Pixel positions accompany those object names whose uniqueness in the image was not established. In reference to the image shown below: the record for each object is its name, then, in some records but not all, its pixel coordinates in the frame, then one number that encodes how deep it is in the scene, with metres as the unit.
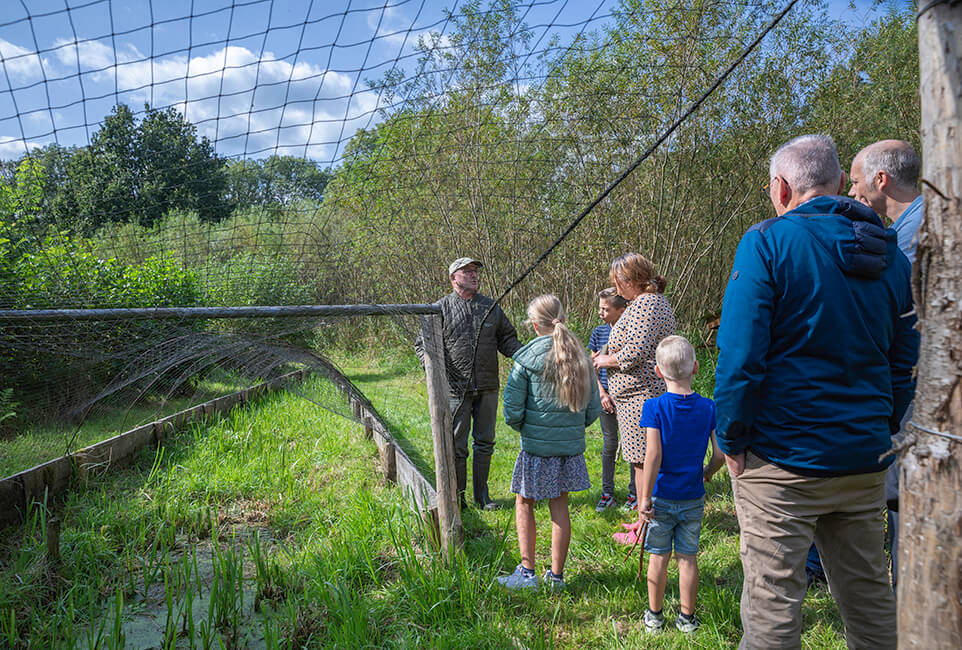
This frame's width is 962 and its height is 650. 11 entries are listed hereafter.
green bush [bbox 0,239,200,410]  3.38
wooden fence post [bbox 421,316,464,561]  2.82
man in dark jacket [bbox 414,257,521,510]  3.81
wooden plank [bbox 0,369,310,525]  3.41
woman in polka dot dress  3.01
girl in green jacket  2.64
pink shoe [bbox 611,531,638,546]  3.06
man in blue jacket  1.56
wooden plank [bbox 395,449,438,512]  3.07
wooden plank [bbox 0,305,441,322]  2.43
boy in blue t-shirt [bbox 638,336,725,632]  2.28
